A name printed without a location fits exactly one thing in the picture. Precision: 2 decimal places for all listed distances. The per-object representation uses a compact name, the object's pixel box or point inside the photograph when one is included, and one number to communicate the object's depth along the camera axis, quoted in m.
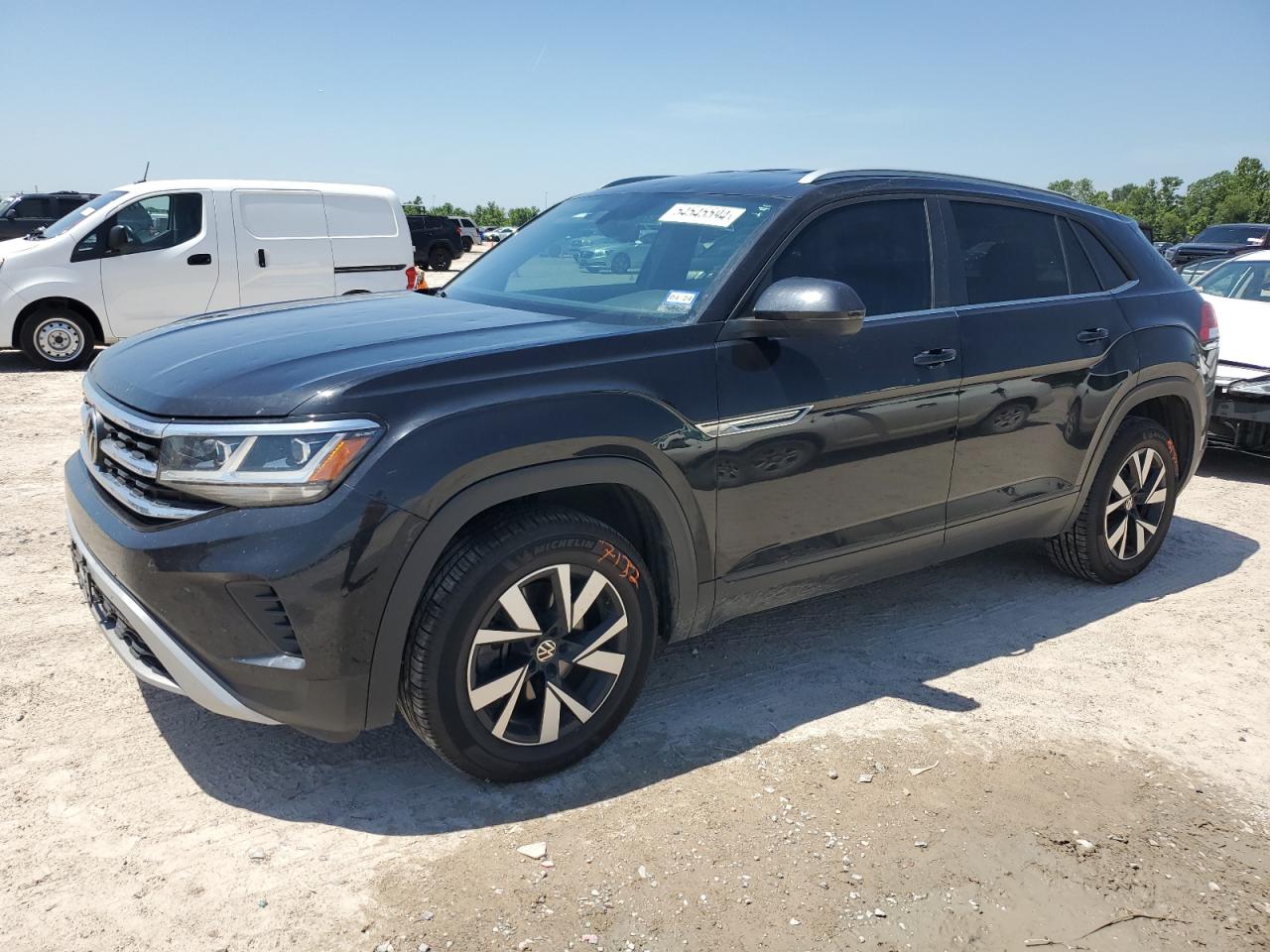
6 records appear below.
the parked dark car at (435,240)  29.78
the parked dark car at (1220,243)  19.53
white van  10.07
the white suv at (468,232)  31.11
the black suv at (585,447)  2.53
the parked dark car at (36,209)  19.17
